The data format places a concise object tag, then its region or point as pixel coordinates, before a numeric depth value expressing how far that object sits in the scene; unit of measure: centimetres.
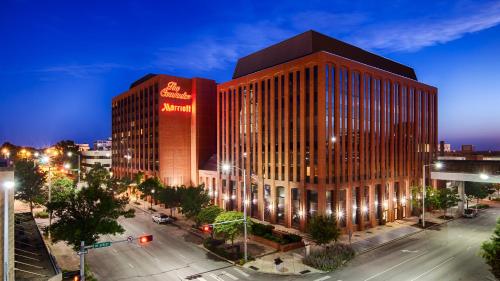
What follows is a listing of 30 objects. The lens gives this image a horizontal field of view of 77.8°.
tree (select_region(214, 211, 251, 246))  3428
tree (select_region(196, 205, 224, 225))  3966
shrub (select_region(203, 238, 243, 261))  3409
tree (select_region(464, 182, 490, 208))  6531
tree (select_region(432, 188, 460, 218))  5234
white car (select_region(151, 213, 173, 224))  5122
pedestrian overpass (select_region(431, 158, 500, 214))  5038
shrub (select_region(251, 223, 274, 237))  4086
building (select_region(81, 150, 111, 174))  13825
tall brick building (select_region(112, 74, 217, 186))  7131
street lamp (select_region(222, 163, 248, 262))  3294
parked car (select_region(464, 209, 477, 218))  5681
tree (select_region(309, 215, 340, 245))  3419
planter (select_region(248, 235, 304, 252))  3665
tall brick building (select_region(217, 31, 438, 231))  4431
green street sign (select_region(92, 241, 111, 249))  2295
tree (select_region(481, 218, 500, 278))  2356
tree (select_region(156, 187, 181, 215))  5256
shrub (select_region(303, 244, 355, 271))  3108
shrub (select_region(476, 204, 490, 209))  6744
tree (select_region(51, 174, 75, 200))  5441
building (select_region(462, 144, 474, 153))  12419
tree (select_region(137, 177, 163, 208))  6348
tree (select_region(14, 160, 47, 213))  5303
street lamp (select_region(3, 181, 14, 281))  1548
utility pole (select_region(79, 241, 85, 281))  2230
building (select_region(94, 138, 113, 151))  16612
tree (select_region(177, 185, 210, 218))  4466
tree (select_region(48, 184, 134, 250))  2622
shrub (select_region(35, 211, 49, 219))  5670
